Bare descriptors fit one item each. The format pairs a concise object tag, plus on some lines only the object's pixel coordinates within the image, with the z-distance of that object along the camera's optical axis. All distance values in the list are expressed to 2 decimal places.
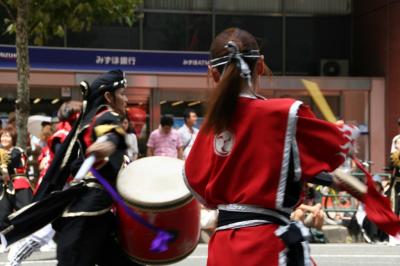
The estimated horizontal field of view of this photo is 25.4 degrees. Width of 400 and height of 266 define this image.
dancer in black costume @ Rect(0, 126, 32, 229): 11.45
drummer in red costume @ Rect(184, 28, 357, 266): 3.46
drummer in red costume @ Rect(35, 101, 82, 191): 7.31
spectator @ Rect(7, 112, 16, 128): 13.39
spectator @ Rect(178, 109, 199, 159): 14.30
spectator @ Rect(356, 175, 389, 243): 12.83
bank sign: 18.31
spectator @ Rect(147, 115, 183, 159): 13.95
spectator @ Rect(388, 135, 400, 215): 12.87
